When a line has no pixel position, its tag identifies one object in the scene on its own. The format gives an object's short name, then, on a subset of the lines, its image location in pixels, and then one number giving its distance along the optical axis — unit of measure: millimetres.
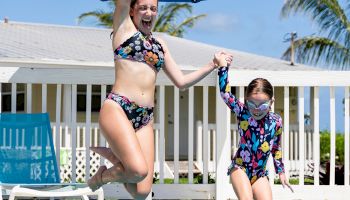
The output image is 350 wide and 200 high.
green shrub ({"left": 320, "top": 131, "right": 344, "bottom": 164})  22459
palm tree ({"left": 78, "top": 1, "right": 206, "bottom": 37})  30359
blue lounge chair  6715
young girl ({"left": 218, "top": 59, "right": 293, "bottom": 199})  5305
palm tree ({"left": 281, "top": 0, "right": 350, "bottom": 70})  21469
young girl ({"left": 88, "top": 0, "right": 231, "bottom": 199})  4355
